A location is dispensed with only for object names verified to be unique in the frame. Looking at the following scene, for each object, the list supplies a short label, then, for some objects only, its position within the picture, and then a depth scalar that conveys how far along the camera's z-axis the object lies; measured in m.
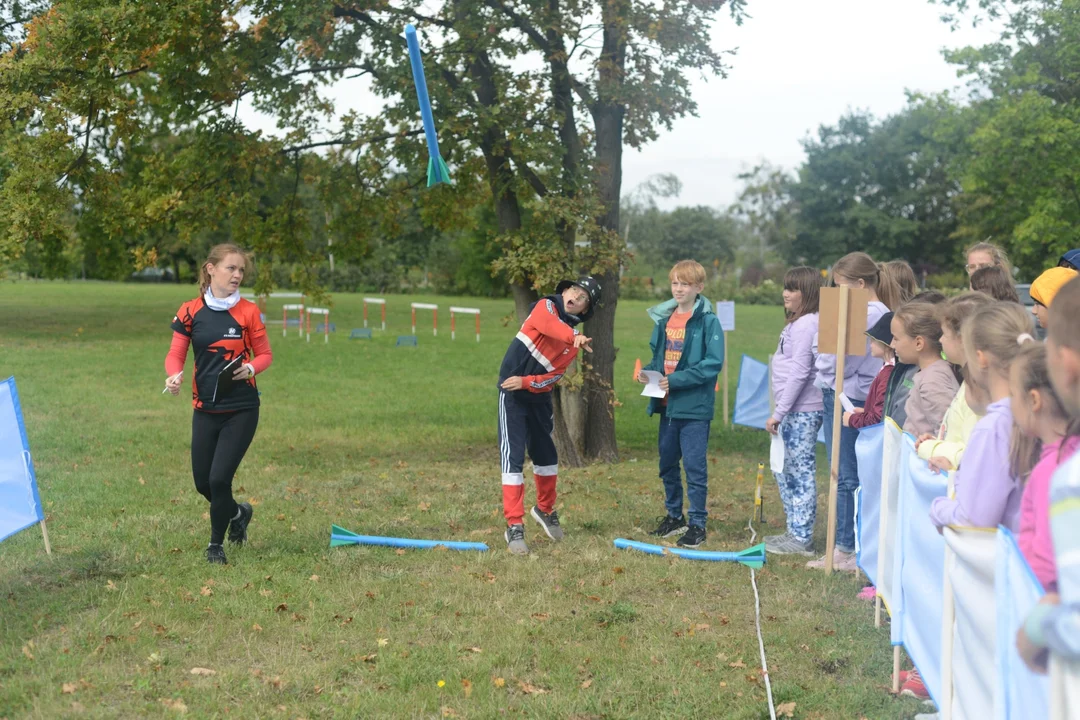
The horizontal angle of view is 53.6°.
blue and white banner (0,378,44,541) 6.32
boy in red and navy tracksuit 7.27
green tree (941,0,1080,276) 30.98
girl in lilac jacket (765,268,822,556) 7.46
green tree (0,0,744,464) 9.73
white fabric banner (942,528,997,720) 3.30
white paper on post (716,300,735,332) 15.34
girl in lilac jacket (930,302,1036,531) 3.42
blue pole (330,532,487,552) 7.47
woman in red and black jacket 6.77
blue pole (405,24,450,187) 7.73
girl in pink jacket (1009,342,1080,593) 2.80
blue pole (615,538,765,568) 7.11
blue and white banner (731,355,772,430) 14.70
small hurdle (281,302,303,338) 31.27
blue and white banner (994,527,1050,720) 2.67
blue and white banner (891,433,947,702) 4.11
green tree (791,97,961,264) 76.50
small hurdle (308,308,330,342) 29.82
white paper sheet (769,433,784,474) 7.47
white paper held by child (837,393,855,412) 7.01
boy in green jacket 7.62
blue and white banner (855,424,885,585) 5.71
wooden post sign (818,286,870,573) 6.61
